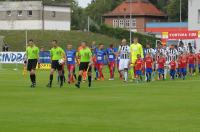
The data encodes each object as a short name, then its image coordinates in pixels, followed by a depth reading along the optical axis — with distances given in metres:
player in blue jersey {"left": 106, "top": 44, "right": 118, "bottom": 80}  40.87
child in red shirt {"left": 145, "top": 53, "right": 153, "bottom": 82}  36.88
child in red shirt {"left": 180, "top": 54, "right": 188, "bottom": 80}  40.44
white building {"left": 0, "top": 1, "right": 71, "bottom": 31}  109.44
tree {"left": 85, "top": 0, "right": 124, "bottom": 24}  163.86
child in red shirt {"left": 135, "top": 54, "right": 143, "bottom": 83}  35.33
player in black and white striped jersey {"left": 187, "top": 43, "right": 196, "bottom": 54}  46.09
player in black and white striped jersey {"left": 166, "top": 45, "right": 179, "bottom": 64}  40.15
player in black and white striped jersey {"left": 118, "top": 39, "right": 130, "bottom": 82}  36.61
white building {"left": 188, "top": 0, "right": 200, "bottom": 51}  96.56
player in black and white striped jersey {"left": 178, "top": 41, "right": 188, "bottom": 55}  41.37
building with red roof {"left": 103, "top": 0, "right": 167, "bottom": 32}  148.12
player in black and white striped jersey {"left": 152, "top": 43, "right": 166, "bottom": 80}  38.62
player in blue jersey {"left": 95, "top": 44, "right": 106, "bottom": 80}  39.84
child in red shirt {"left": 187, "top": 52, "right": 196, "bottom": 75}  45.34
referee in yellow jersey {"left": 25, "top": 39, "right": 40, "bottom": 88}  31.47
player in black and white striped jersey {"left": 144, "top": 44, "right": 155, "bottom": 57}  38.26
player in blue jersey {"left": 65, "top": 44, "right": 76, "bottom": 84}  35.25
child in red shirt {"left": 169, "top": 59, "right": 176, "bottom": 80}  39.47
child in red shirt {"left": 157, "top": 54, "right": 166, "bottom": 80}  38.53
